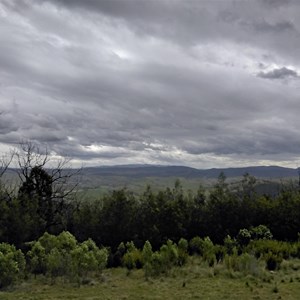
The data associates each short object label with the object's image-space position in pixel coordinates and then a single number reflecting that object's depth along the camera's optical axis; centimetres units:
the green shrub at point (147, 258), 1917
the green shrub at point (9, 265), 1773
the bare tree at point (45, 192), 3131
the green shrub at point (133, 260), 2198
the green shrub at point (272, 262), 1965
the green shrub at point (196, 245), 2525
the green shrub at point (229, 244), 2380
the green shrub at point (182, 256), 2125
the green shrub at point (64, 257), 1891
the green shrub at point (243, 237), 2592
